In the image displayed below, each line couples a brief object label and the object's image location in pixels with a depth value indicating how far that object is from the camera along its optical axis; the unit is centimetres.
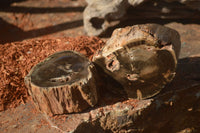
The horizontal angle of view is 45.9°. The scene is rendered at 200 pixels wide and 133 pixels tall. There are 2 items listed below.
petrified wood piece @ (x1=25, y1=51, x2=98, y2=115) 230
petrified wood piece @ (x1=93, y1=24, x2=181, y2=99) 239
